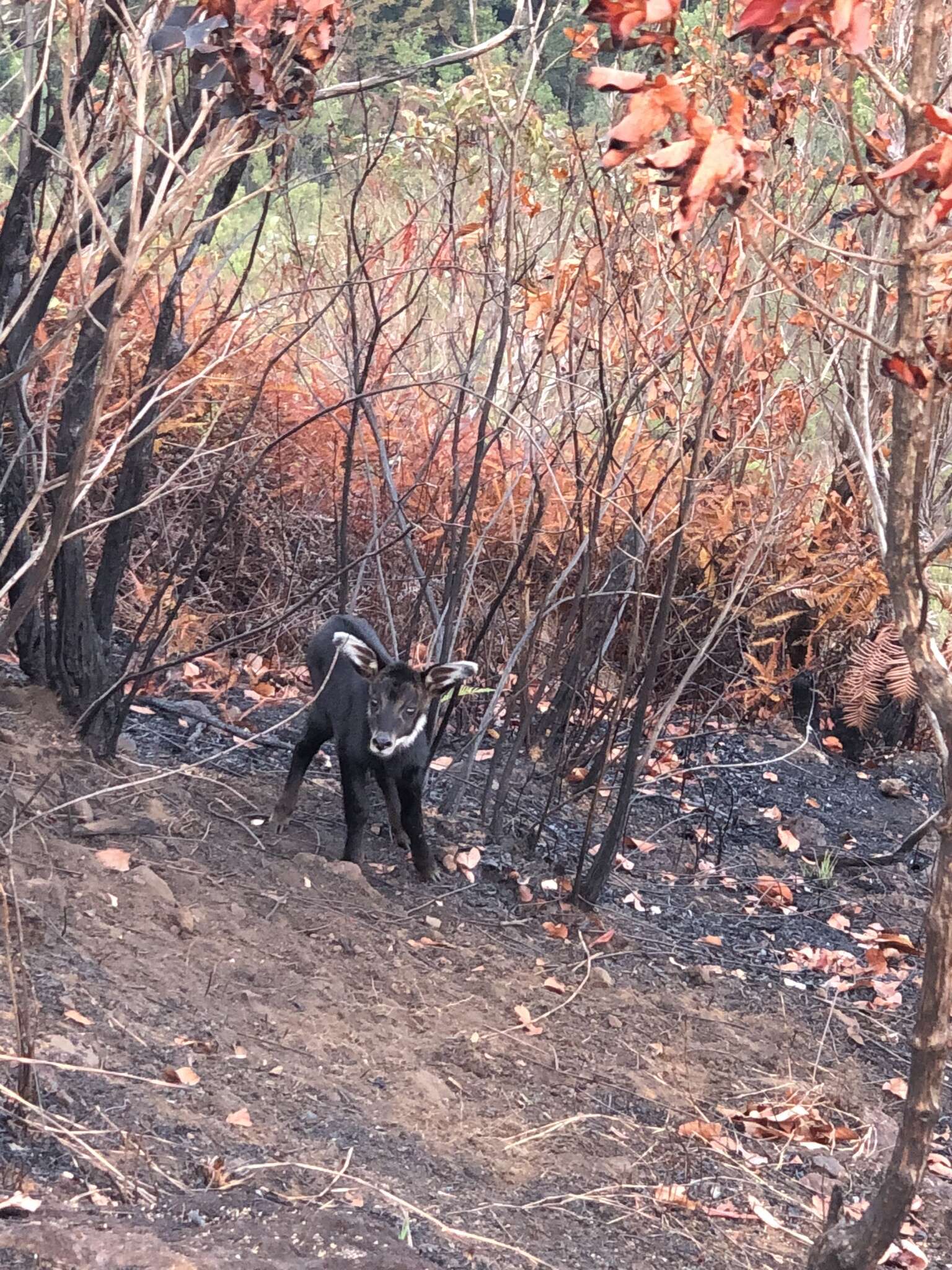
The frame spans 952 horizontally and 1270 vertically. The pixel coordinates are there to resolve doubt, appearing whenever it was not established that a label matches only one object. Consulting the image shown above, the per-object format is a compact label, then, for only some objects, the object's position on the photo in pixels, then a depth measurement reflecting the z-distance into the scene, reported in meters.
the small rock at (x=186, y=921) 4.77
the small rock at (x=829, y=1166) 4.42
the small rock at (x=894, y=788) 8.58
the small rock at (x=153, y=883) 4.90
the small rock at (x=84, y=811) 5.25
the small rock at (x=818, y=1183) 4.31
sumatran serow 5.96
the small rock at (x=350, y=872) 5.79
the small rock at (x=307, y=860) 5.75
